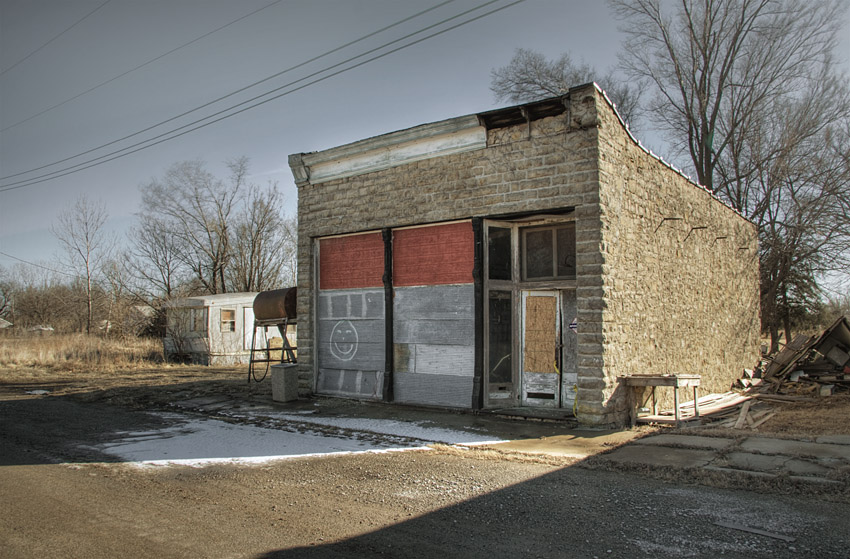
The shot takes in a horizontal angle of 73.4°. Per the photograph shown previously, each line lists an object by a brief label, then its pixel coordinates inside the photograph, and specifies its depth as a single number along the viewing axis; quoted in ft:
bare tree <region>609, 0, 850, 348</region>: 70.79
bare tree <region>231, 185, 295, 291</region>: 127.85
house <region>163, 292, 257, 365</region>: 80.89
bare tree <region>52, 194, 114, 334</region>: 118.21
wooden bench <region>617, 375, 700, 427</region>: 30.45
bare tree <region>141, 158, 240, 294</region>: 123.85
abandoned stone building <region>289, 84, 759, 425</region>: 31.96
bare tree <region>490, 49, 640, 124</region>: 104.17
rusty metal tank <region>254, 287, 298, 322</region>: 48.52
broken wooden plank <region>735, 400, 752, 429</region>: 33.71
